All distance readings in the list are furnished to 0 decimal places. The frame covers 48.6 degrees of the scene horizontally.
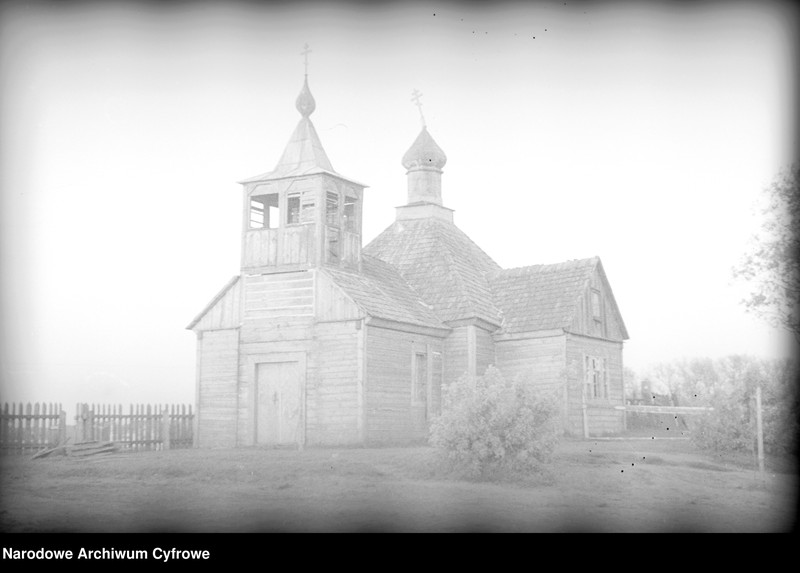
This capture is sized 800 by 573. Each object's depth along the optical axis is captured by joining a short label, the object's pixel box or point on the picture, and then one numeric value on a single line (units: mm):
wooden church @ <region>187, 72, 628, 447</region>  26703
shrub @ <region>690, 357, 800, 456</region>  22953
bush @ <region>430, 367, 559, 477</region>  19469
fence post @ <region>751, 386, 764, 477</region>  21109
